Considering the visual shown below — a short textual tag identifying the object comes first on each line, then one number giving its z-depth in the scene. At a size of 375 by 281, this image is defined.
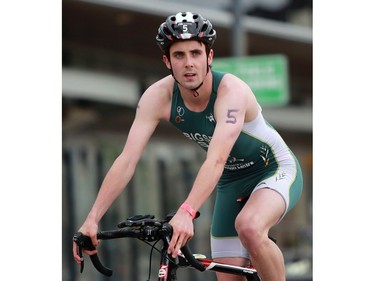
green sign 24.17
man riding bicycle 10.62
